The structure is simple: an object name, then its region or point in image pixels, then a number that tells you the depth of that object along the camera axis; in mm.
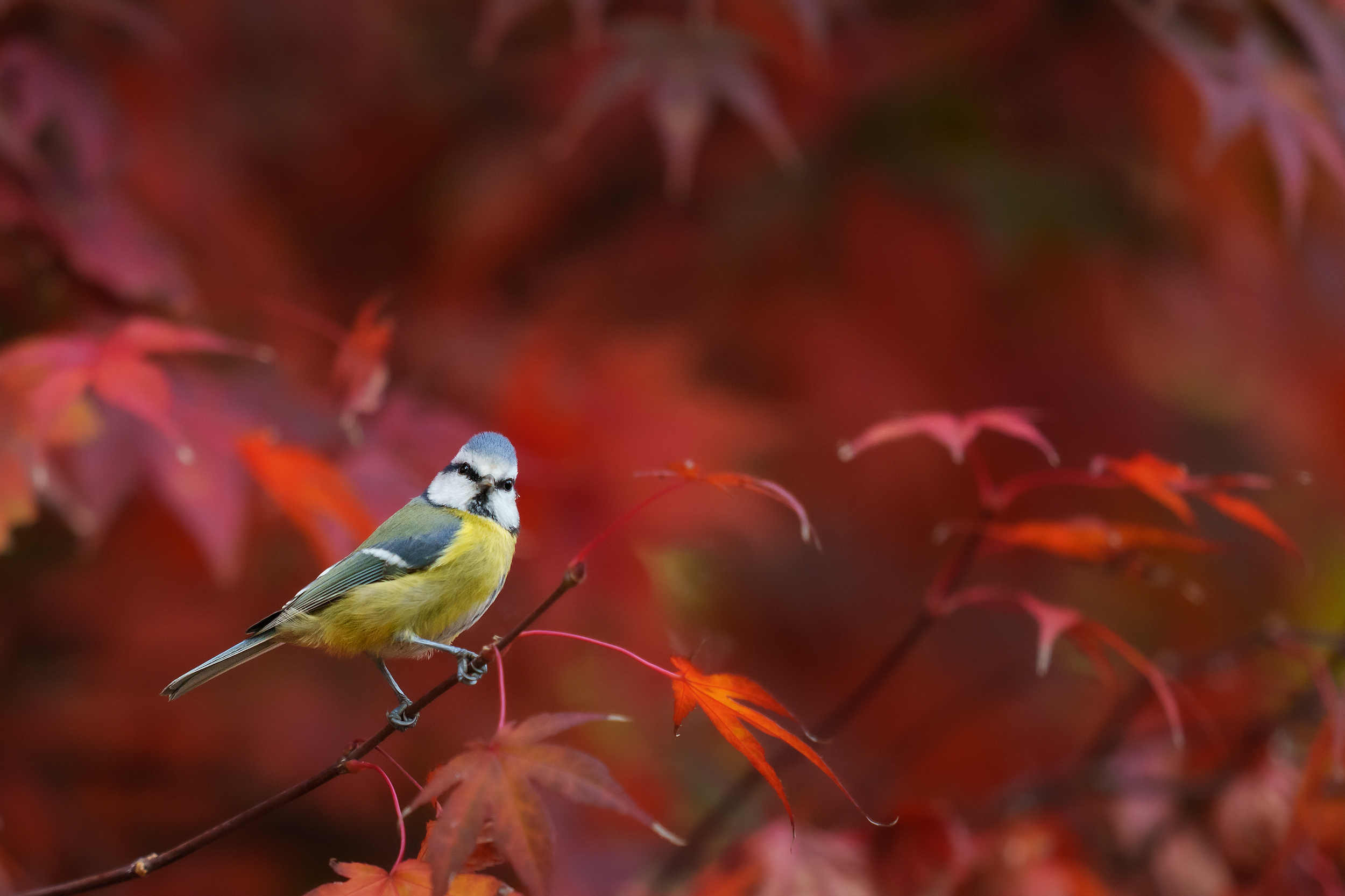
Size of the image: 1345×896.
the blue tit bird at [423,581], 5501
